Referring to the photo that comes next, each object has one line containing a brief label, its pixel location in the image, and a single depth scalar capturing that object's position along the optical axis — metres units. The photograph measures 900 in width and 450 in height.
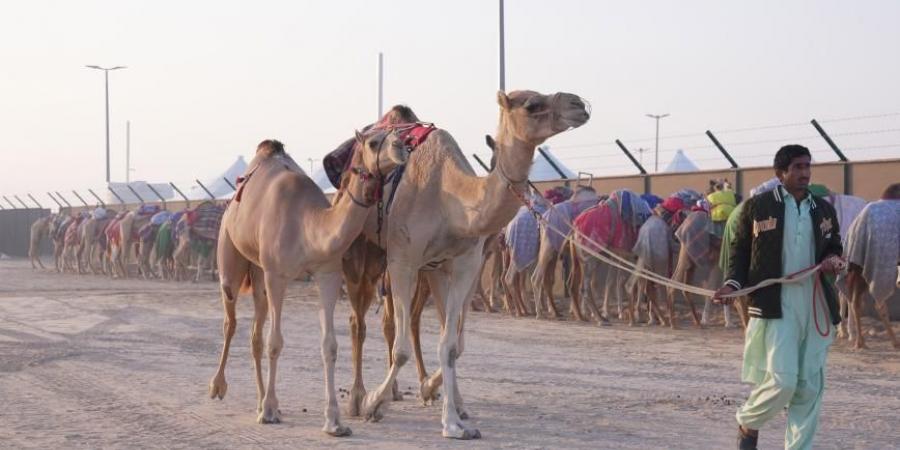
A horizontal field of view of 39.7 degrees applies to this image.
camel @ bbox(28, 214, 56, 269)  41.68
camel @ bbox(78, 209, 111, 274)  36.62
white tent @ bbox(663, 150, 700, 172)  39.41
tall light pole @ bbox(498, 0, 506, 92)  27.69
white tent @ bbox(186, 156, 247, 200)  48.52
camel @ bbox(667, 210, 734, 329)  16.80
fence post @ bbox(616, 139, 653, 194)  21.87
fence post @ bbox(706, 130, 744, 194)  19.94
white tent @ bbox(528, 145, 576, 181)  32.97
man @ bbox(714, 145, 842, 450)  6.61
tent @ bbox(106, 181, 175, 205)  52.49
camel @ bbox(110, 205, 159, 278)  33.75
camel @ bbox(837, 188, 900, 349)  13.54
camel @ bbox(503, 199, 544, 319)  19.31
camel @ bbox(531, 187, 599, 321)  18.80
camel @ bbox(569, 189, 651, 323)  17.72
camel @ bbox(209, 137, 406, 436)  8.39
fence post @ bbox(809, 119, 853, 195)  17.92
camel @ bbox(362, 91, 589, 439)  7.96
